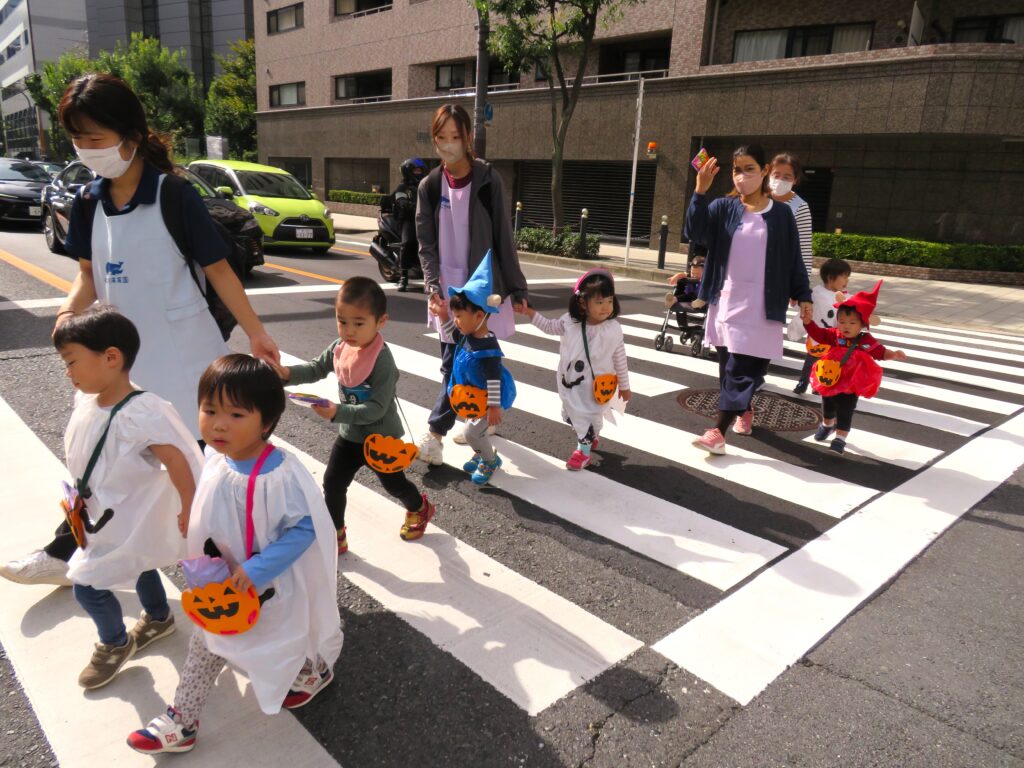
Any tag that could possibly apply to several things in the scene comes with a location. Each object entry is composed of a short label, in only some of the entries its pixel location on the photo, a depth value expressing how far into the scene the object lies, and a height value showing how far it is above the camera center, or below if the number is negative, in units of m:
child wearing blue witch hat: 3.71 -0.83
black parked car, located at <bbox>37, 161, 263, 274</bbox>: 10.16 -0.44
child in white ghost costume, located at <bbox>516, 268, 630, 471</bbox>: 4.22 -0.87
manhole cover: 5.53 -1.56
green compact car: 14.15 -0.24
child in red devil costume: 4.75 -0.90
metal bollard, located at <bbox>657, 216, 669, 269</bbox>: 16.02 -0.79
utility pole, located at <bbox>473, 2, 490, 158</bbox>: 15.75 +2.79
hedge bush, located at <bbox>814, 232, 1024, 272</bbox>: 16.56 -0.67
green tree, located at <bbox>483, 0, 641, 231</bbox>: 16.19 +3.86
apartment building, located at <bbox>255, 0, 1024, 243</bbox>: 16.44 +2.79
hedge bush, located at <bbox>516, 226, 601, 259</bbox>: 17.67 -0.94
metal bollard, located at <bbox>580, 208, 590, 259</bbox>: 16.94 -0.68
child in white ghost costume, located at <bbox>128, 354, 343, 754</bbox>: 2.01 -0.99
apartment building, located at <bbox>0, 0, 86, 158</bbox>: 76.94 +14.45
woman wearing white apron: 2.50 -0.28
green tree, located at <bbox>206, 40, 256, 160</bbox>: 42.06 +4.80
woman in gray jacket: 4.08 -0.19
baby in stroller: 6.98 -1.13
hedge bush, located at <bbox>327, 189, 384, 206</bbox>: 31.26 -0.17
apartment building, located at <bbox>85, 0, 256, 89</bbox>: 54.94 +12.91
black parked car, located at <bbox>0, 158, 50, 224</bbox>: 15.57 -0.46
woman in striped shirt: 5.29 +0.25
